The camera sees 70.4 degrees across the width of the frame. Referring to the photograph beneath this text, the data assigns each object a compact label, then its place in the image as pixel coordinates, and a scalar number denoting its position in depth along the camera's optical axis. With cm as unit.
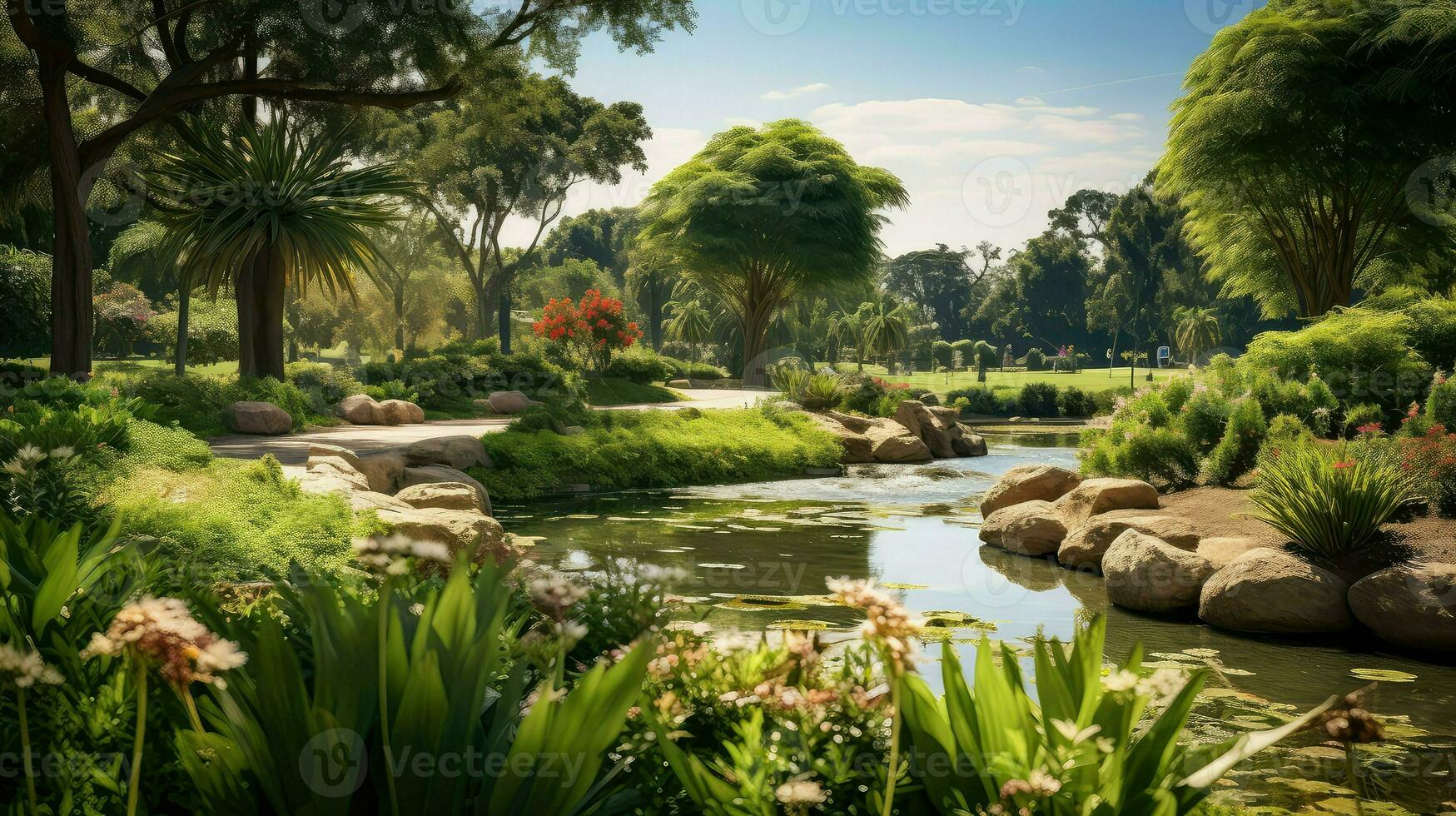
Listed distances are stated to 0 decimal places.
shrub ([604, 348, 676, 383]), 2842
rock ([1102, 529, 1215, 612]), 776
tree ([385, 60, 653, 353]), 3497
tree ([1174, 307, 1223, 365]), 5941
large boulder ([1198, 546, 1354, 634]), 712
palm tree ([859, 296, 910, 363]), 5484
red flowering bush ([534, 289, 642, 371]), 2573
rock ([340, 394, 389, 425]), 1767
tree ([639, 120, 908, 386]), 3422
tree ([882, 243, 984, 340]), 9269
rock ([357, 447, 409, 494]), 1195
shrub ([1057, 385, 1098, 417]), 3794
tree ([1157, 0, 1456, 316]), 1805
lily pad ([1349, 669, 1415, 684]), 608
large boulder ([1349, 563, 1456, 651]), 664
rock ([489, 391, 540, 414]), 2088
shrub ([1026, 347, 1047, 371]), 6556
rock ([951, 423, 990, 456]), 2291
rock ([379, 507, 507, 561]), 762
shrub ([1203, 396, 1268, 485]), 1092
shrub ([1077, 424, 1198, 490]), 1157
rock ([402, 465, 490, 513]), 1230
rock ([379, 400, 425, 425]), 1798
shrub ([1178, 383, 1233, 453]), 1169
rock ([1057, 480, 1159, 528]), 1042
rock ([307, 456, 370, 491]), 1010
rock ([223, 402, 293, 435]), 1446
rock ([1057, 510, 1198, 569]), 879
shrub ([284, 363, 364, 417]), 1766
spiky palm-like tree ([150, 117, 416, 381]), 1554
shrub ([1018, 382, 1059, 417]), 3828
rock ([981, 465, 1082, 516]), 1227
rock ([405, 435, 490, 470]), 1316
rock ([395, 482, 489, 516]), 1000
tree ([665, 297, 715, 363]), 5112
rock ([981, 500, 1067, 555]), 1044
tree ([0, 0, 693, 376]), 1409
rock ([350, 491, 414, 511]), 869
